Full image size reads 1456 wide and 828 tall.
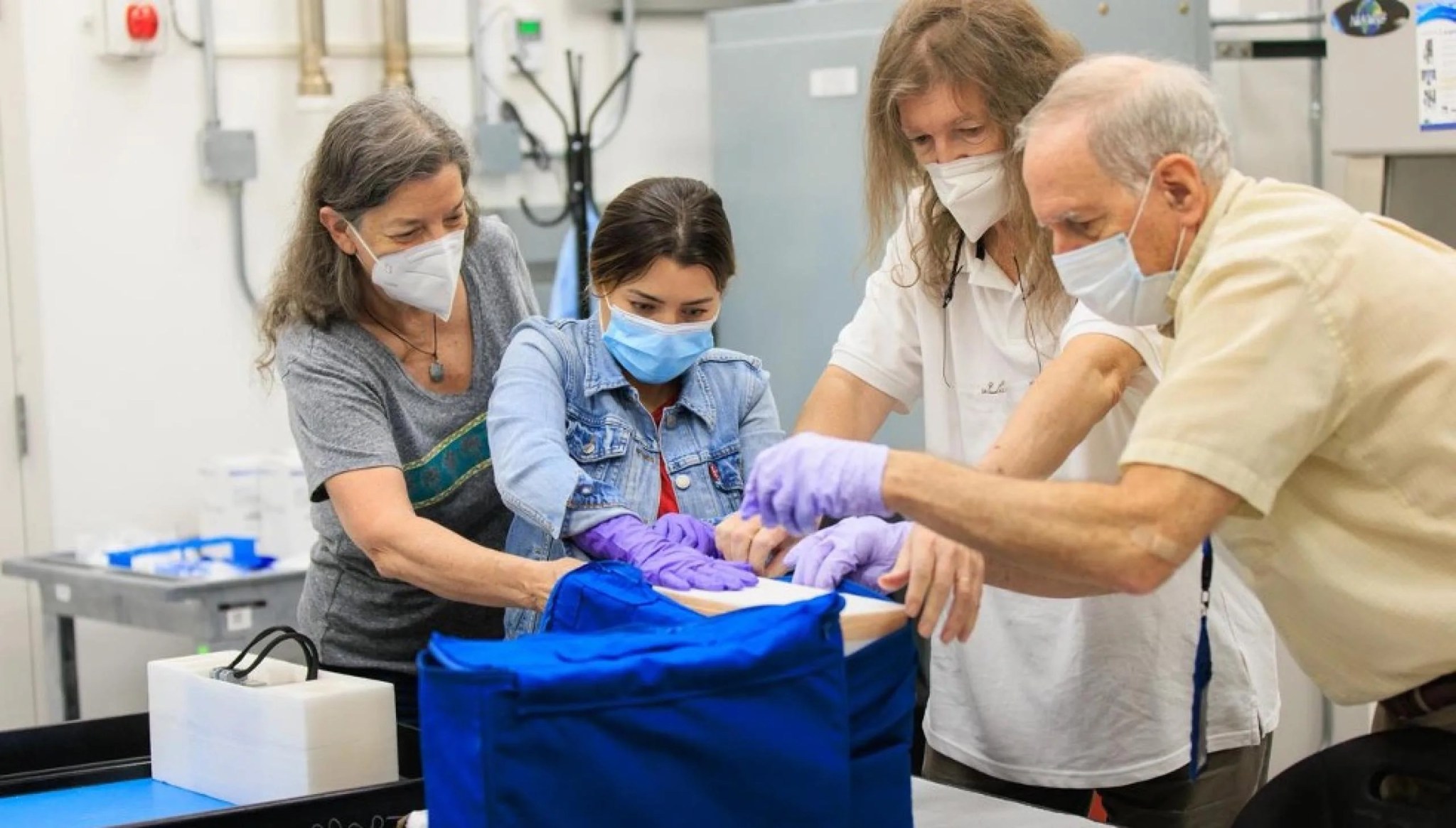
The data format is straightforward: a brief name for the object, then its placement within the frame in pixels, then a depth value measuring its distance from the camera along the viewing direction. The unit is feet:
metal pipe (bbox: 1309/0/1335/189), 11.57
